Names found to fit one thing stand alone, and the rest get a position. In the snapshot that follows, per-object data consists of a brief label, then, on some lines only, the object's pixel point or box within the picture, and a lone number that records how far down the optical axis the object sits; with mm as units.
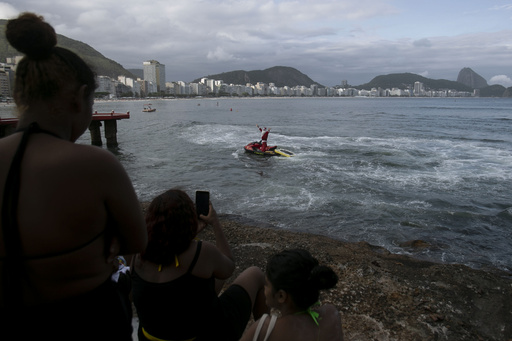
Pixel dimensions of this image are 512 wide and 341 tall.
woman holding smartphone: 2312
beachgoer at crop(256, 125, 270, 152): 22417
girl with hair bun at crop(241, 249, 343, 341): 2436
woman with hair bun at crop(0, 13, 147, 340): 1361
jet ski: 22109
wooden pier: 28966
